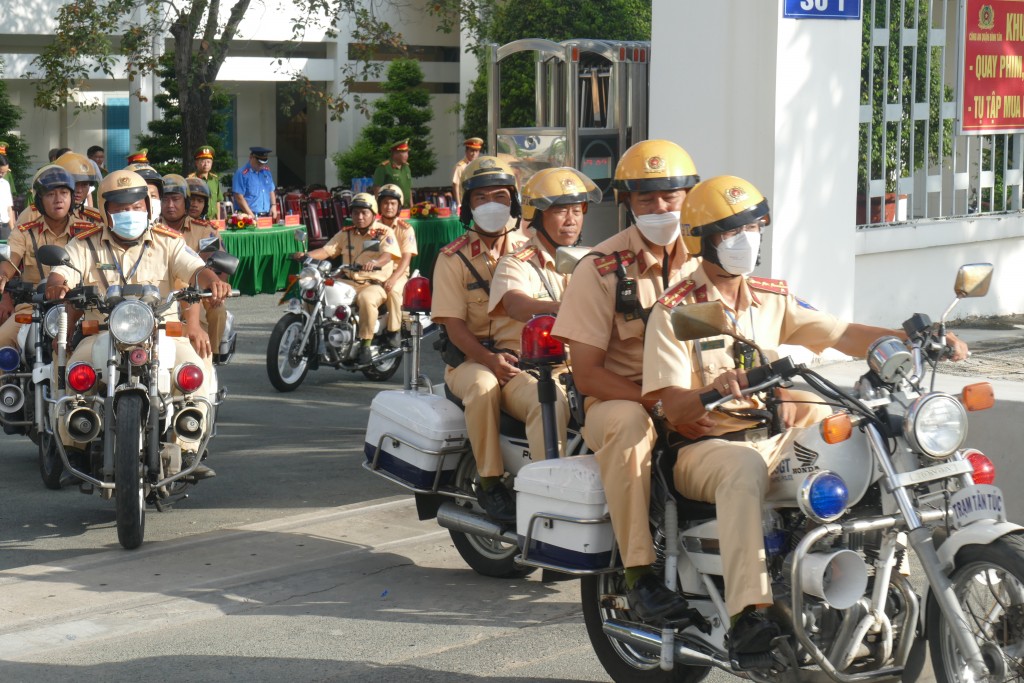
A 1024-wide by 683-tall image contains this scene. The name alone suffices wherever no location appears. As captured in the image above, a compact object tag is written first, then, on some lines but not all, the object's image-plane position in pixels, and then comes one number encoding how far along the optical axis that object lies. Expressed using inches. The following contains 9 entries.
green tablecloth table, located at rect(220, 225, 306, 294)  737.0
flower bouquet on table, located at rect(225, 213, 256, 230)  746.8
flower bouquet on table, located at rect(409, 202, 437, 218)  818.8
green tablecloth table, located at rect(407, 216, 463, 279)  803.4
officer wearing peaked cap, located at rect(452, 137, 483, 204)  802.8
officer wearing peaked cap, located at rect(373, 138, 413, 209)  840.9
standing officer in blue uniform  818.8
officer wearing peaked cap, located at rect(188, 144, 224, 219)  715.4
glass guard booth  416.8
